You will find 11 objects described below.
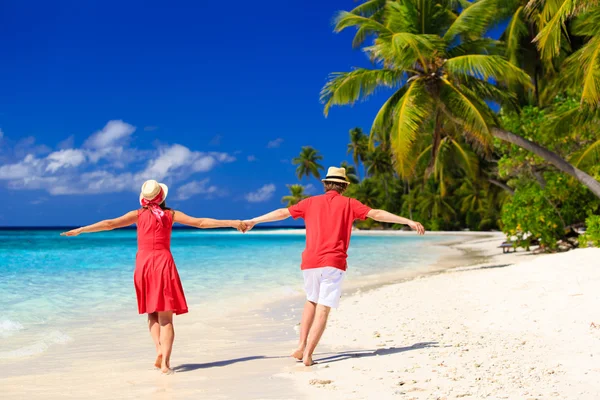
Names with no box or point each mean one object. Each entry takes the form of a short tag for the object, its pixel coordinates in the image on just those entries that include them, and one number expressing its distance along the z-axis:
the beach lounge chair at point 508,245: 20.63
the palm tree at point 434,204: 64.50
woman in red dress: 5.02
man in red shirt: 5.21
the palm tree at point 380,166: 72.06
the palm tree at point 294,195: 82.19
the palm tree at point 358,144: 74.50
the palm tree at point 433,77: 14.97
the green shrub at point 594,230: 14.16
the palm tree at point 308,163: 84.62
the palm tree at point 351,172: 79.56
